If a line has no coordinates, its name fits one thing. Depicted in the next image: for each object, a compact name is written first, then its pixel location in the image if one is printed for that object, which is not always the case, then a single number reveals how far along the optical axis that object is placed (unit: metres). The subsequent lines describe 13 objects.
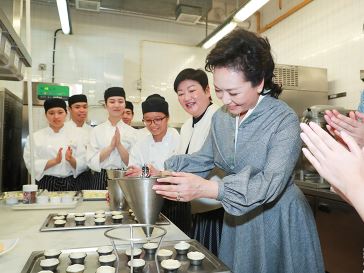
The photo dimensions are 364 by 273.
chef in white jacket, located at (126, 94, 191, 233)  2.20
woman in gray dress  1.15
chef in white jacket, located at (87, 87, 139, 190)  2.74
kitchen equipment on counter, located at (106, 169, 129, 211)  1.45
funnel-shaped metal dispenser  0.98
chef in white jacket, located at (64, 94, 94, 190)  3.21
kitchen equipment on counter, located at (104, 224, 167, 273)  0.98
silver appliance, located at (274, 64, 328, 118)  3.63
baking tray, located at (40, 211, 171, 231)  1.21
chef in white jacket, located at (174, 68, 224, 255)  1.68
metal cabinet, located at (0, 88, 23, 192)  3.33
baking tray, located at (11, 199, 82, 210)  1.58
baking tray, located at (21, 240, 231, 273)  0.82
